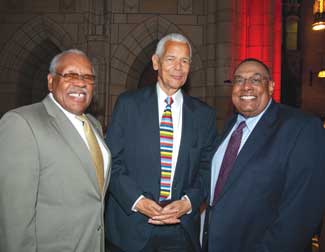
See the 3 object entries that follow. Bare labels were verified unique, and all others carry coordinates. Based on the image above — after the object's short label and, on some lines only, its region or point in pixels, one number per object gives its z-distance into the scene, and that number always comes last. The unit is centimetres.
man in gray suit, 144
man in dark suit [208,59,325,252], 166
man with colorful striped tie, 200
